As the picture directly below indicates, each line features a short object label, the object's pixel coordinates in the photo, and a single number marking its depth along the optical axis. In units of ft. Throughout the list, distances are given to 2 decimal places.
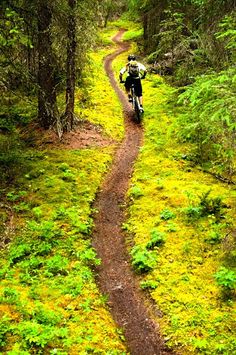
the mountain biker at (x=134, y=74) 59.21
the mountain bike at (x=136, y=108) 60.75
